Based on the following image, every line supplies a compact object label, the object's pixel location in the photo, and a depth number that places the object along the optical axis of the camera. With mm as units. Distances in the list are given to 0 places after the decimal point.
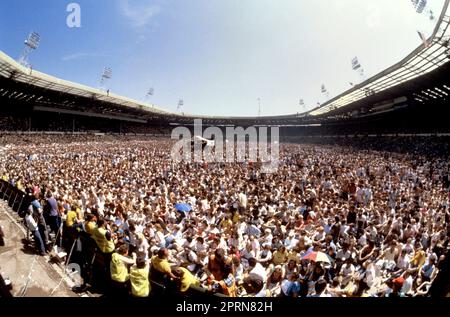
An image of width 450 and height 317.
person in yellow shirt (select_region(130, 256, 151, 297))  5375
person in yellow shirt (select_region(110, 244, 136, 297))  5836
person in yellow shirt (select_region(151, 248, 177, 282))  5738
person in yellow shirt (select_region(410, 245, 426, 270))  6727
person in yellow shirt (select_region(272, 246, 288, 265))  7023
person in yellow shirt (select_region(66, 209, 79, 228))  8528
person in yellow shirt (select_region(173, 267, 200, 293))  5387
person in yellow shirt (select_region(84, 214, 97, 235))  7226
